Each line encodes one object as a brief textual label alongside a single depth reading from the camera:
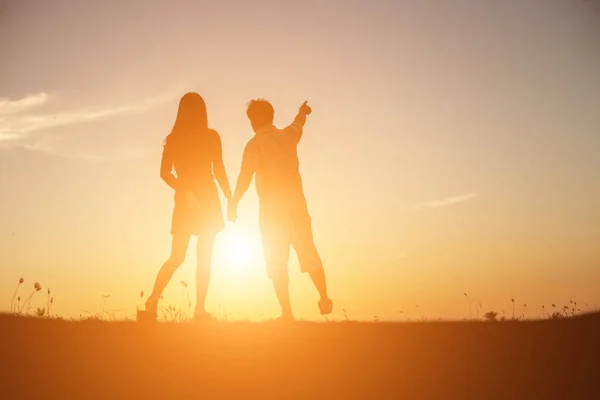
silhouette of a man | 11.80
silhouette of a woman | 12.02
